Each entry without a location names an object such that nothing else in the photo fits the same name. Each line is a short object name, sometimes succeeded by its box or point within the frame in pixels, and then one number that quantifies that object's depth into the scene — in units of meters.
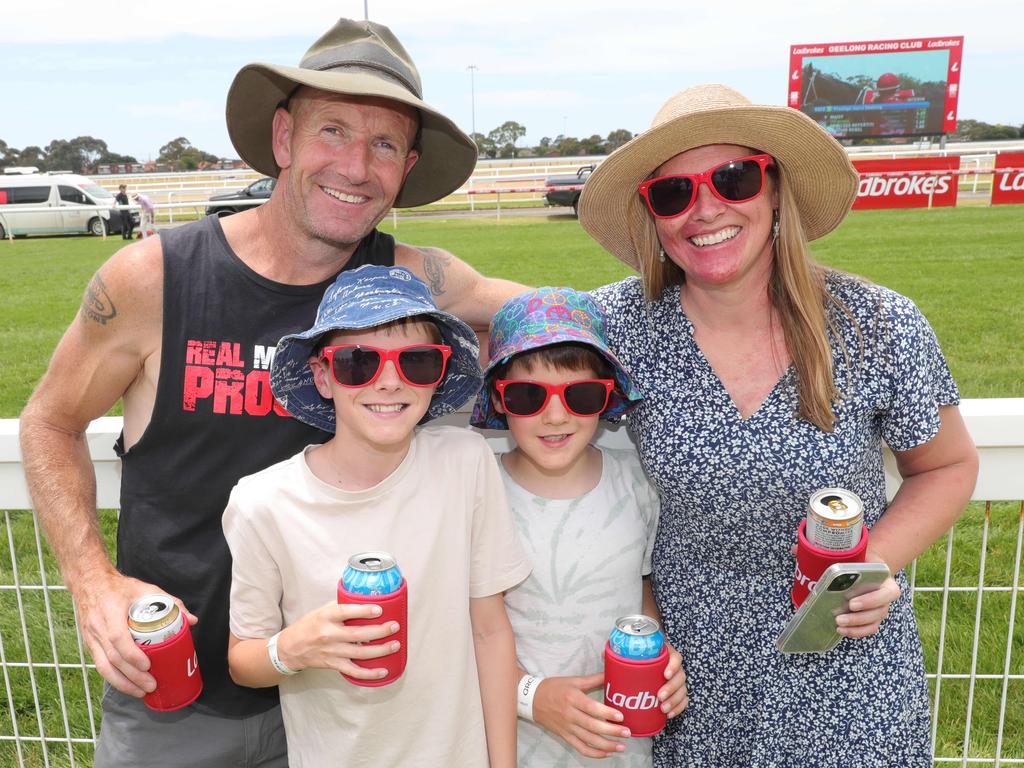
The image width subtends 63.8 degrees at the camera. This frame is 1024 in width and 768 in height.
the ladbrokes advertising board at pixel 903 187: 23.45
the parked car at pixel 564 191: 27.11
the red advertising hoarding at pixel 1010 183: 22.48
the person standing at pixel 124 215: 26.50
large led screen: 42.34
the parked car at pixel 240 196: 23.08
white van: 27.73
